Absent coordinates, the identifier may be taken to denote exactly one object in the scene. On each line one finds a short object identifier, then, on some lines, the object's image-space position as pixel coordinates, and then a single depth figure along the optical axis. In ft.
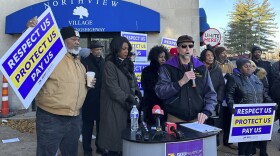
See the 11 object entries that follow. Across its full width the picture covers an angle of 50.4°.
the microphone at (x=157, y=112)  10.22
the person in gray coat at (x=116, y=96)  12.54
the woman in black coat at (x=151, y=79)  16.34
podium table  8.71
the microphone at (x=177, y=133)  9.07
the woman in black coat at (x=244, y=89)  15.53
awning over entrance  28.14
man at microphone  11.19
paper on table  9.88
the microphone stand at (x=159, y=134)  9.20
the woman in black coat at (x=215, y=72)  16.97
